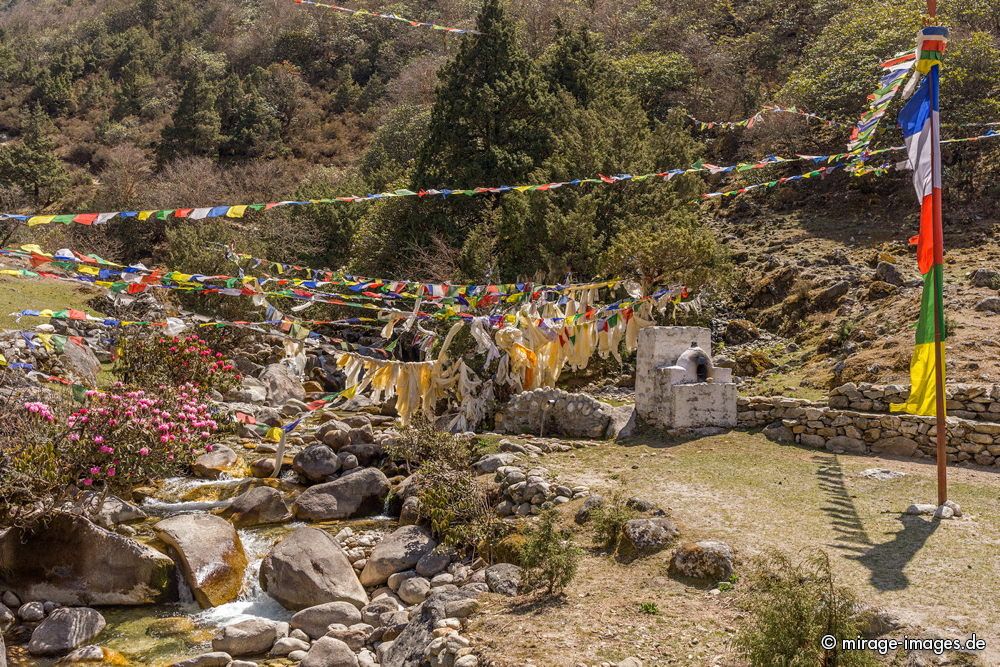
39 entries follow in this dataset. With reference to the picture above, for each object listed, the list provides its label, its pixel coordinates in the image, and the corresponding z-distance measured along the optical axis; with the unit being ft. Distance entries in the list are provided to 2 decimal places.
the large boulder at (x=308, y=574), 31.01
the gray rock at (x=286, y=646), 27.99
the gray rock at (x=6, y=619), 29.53
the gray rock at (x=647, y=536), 28.89
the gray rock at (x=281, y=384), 64.54
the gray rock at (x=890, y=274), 62.43
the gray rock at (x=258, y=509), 39.06
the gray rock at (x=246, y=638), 27.81
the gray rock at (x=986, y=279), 58.20
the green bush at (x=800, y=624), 19.47
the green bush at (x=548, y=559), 26.50
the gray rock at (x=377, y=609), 29.86
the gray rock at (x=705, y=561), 26.09
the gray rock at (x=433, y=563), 32.32
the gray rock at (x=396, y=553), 32.86
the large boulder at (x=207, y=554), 31.78
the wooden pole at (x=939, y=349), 29.55
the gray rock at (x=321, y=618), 29.40
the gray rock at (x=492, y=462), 40.01
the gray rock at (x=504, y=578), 27.76
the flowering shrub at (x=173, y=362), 57.57
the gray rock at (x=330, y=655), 26.35
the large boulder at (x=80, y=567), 31.30
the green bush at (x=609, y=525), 30.17
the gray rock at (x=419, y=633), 24.97
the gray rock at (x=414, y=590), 30.91
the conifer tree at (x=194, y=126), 149.89
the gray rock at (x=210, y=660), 26.55
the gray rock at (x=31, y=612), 30.12
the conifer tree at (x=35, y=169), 133.69
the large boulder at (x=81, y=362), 57.36
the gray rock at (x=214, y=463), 46.42
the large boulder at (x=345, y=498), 39.68
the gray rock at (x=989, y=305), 54.24
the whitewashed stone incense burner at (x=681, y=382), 43.01
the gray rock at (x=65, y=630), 27.89
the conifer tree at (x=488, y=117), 82.05
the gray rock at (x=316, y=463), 44.83
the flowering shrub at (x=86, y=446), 31.86
